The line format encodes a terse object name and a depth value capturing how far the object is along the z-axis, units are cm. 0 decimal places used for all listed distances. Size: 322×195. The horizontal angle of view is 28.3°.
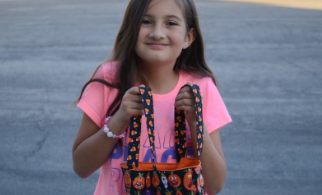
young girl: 148
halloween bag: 135
